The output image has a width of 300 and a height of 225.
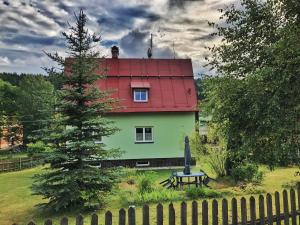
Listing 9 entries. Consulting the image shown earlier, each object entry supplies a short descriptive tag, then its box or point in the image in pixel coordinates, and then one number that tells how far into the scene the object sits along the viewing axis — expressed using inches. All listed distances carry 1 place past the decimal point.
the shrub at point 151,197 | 355.7
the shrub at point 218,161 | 500.3
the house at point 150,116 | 738.3
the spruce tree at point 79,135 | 341.1
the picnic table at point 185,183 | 431.3
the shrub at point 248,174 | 451.0
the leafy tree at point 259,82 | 182.7
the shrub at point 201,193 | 370.9
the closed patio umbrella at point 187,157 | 451.9
